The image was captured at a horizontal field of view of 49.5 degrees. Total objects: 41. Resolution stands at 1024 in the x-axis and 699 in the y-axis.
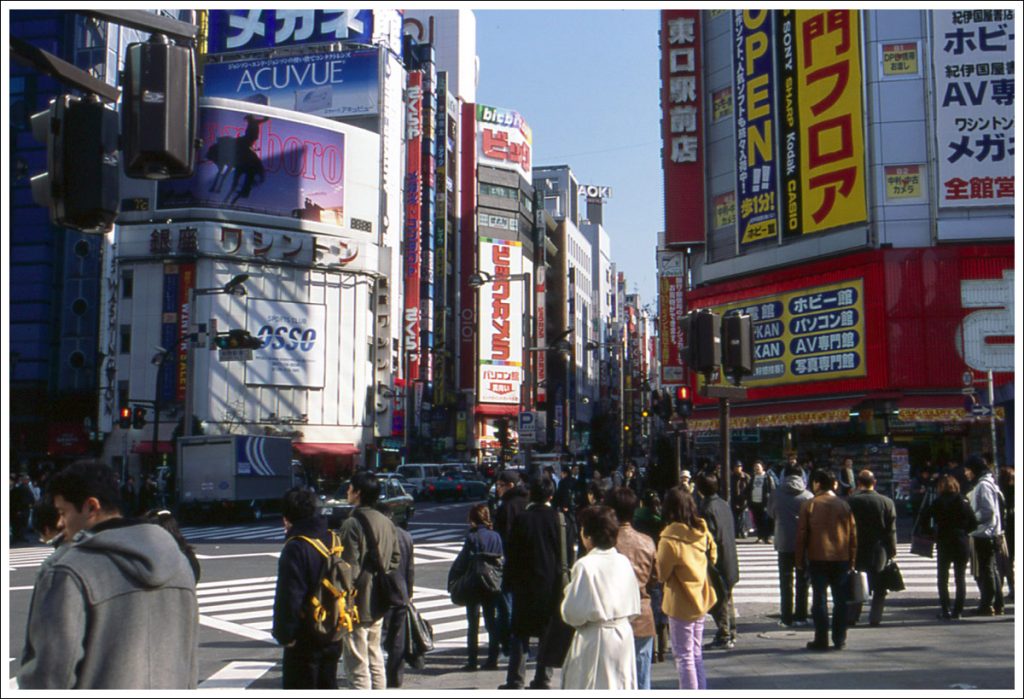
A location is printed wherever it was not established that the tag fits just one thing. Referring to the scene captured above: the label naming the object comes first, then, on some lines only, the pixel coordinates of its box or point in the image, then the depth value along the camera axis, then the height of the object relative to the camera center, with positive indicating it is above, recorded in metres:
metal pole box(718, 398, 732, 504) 10.53 -0.06
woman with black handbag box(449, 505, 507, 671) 10.13 -1.34
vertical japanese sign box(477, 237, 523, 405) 91.81 +8.48
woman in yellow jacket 8.14 -1.10
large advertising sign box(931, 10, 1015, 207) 35.88 +10.23
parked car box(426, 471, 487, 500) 51.22 -2.56
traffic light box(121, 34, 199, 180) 4.86 +1.42
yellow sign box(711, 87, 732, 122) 42.81 +12.75
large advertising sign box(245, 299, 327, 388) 63.03 +5.16
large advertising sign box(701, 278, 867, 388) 37.47 +3.39
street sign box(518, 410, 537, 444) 28.64 +0.11
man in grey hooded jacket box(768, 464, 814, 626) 12.34 -1.20
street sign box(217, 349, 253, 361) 36.63 +2.61
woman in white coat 6.38 -1.09
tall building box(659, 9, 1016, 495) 36.03 +6.95
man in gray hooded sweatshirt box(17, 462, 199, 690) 3.82 -0.60
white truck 36.56 -1.49
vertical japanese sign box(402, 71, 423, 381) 74.75 +14.63
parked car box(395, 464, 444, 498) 52.38 -1.88
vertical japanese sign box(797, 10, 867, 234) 37.28 +10.62
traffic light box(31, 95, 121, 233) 4.84 +1.17
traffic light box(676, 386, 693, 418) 14.74 +0.40
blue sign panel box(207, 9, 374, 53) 75.31 +27.61
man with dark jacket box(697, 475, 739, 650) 10.44 -0.92
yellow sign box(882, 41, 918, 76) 37.09 +12.38
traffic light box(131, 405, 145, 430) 31.46 +0.43
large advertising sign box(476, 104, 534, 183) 94.50 +25.39
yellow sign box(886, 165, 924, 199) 37.09 +8.44
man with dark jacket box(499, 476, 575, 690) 9.06 -1.18
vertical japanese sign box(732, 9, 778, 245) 40.03 +11.15
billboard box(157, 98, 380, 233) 63.47 +15.58
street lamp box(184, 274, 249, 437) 35.29 +1.91
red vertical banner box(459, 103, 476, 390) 90.06 +14.63
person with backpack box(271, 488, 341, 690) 6.69 -1.12
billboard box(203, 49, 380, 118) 72.94 +23.50
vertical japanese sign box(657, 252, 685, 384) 46.97 +5.20
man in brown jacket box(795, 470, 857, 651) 10.66 -1.19
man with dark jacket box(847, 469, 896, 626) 11.83 -1.07
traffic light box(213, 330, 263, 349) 28.62 +2.45
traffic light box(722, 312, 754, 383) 10.41 +0.81
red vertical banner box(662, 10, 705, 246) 44.00 +12.12
